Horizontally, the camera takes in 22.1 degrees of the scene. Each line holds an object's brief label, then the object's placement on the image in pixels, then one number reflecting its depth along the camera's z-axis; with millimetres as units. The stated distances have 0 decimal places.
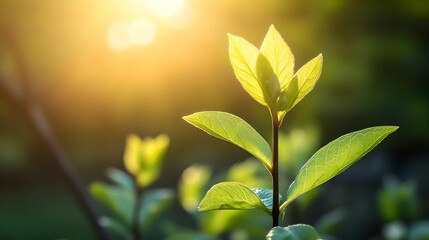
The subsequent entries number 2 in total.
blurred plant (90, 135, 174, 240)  801
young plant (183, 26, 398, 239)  491
